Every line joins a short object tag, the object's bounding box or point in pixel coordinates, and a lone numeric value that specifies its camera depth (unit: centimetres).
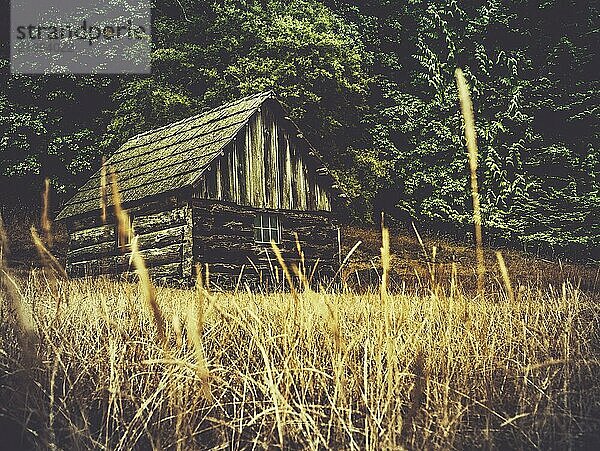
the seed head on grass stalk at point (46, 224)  461
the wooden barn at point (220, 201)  1400
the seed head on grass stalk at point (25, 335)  369
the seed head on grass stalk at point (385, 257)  291
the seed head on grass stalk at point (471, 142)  368
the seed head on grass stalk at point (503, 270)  388
